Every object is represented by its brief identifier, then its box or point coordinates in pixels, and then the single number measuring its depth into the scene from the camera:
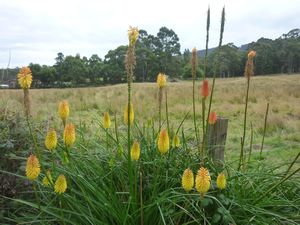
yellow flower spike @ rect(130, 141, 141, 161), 1.25
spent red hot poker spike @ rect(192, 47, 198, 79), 1.55
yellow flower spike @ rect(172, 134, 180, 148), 1.65
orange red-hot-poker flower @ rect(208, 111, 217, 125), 1.64
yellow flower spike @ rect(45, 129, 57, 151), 1.23
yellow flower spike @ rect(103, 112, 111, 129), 1.66
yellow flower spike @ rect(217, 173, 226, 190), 1.26
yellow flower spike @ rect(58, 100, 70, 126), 1.34
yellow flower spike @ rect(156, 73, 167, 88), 1.64
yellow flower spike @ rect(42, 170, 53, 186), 1.33
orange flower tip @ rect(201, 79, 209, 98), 1.43
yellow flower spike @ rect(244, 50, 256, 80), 1.60
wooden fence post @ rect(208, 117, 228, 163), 1.96
